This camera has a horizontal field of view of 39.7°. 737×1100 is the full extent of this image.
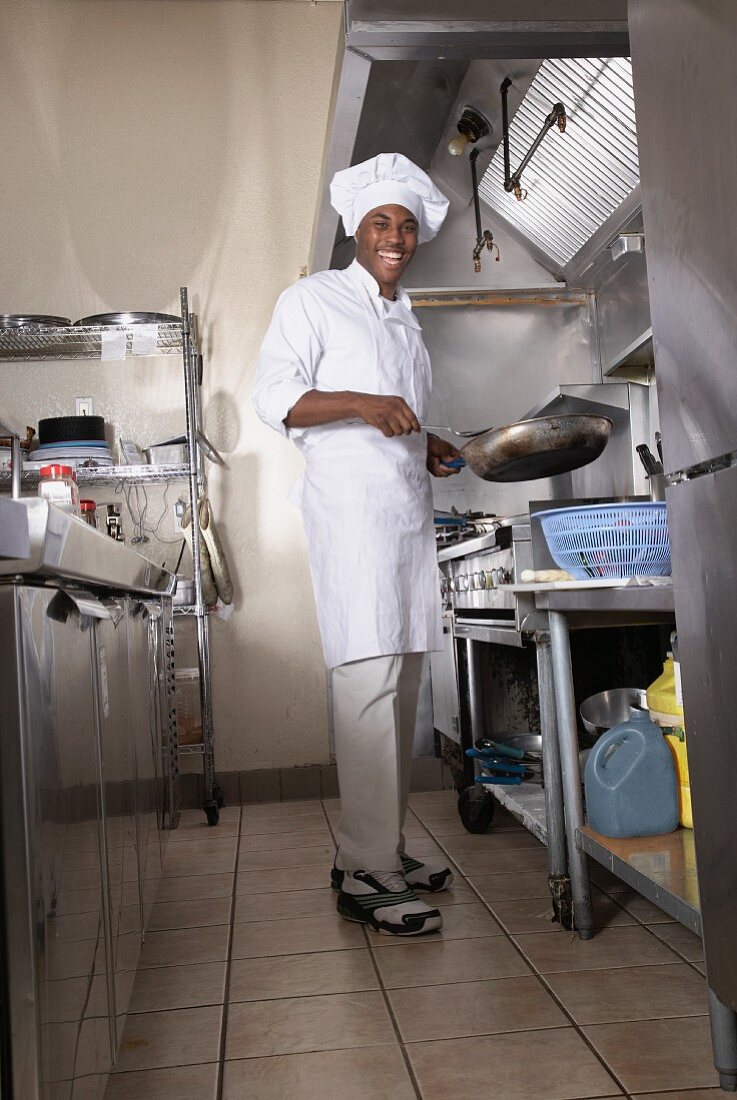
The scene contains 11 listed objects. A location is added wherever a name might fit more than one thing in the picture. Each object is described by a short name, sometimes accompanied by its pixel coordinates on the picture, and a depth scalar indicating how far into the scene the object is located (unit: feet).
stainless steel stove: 8.32
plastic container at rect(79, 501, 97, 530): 8.46
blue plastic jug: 6.09
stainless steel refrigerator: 3.54
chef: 7.00
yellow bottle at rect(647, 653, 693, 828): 6.18
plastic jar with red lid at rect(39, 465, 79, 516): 6.14
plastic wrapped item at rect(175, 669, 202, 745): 11.59
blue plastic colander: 6.02
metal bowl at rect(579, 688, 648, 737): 7.64
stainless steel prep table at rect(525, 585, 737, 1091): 4.61
